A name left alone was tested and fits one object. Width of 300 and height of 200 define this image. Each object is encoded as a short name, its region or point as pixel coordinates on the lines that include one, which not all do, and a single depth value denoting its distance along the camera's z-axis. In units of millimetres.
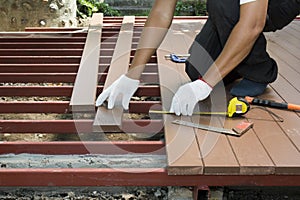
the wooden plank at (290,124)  1973
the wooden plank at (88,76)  2420
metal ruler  1981
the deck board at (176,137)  1720
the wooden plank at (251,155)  1723
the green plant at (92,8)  6207
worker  2033
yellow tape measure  2141
